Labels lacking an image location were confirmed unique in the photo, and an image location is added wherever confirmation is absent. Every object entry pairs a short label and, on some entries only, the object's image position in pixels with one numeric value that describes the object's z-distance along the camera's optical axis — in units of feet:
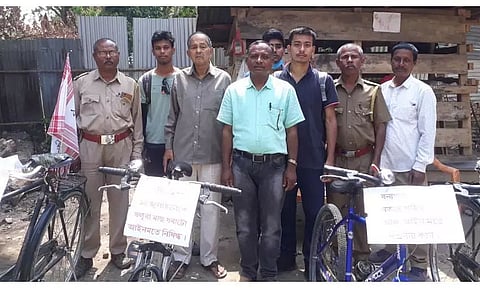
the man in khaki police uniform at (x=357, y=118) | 10.27
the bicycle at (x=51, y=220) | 8.46
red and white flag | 10.38
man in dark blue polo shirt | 10.28
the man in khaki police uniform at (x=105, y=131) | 11.00
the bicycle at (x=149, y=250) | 7.35
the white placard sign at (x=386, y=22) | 17.07
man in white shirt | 10.14
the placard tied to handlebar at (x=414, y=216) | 7.34
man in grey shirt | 10.85
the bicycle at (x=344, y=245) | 8.12
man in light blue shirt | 9.81
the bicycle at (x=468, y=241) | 8.22
